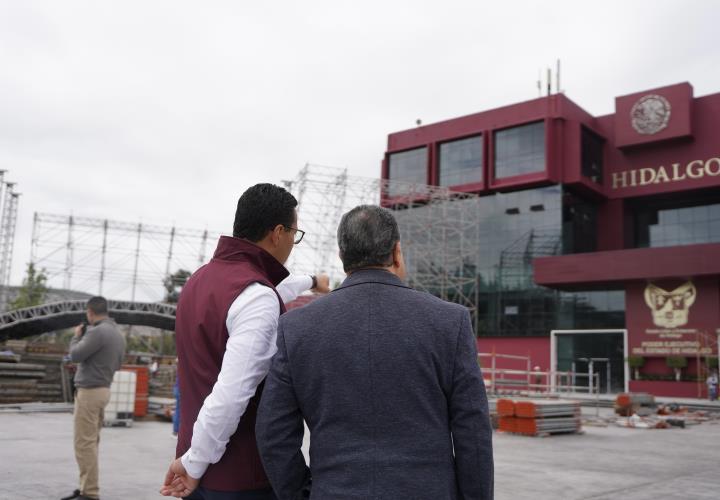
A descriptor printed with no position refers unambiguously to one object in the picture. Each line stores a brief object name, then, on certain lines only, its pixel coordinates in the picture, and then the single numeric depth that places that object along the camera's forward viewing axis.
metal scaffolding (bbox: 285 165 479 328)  33.75
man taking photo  5.36
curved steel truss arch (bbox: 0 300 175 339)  34.69
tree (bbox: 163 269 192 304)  44.91
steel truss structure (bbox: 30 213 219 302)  40.94
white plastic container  11.65
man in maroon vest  2.17
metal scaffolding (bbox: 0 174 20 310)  36.31
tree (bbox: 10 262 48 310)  41.84
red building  28.94
